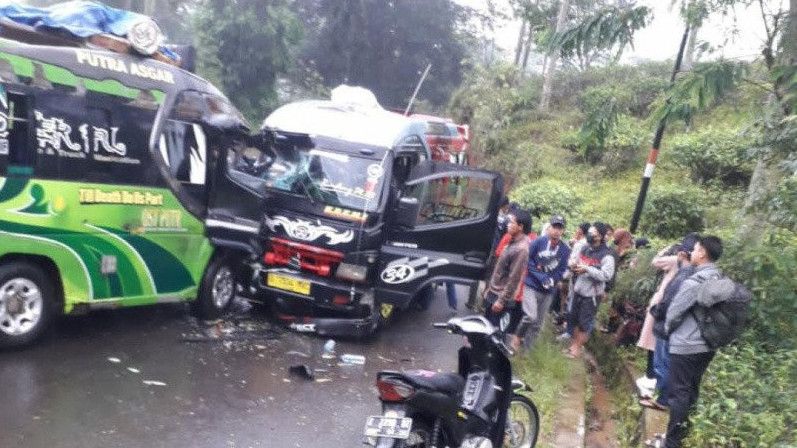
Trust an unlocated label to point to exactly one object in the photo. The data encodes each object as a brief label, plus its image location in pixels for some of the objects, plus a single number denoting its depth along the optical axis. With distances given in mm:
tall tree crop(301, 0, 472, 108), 29156
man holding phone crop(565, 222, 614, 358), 7875
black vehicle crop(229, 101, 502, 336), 7945
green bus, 5855
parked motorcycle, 4180
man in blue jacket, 7676
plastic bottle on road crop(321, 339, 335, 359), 7512
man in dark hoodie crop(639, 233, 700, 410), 5871
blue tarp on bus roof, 6418
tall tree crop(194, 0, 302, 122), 22266
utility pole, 11906
